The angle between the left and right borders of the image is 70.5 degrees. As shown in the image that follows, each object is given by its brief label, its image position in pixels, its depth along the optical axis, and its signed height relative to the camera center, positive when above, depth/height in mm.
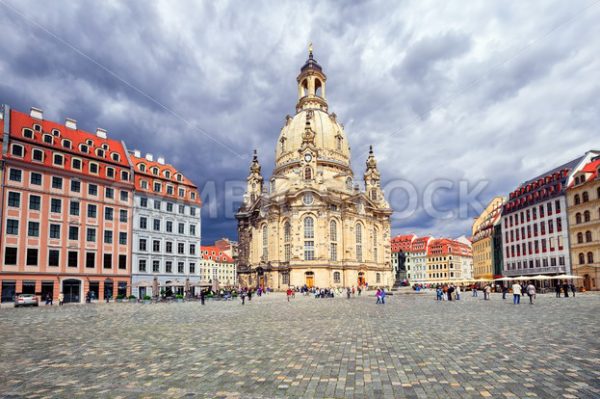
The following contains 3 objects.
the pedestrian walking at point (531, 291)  35400 -3266
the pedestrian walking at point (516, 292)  35303 -3328
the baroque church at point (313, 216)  83312 +8217
